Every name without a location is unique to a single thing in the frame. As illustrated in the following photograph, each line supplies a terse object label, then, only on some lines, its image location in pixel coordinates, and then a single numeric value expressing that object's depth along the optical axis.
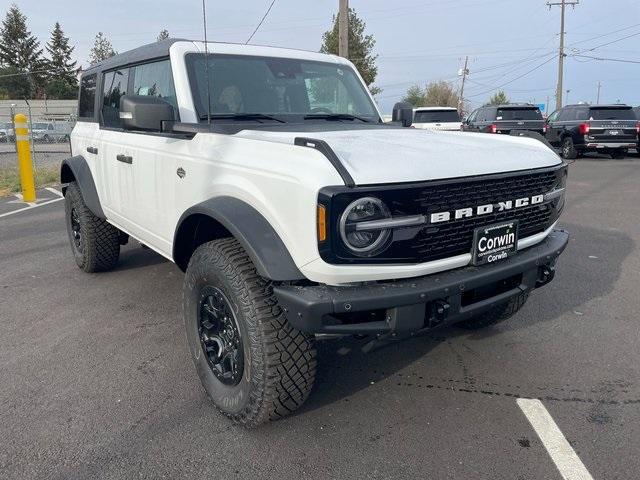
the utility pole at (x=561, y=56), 39.91
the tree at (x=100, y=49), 69.06
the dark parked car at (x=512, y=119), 16.73
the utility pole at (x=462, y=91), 69.19
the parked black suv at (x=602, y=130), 16.03
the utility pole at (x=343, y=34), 16.14
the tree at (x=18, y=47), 72.44
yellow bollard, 9.70
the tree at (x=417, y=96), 79.16
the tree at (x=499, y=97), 87.76
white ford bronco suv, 2.28
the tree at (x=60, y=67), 68.69
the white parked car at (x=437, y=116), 17.57
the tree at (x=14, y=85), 67.88
